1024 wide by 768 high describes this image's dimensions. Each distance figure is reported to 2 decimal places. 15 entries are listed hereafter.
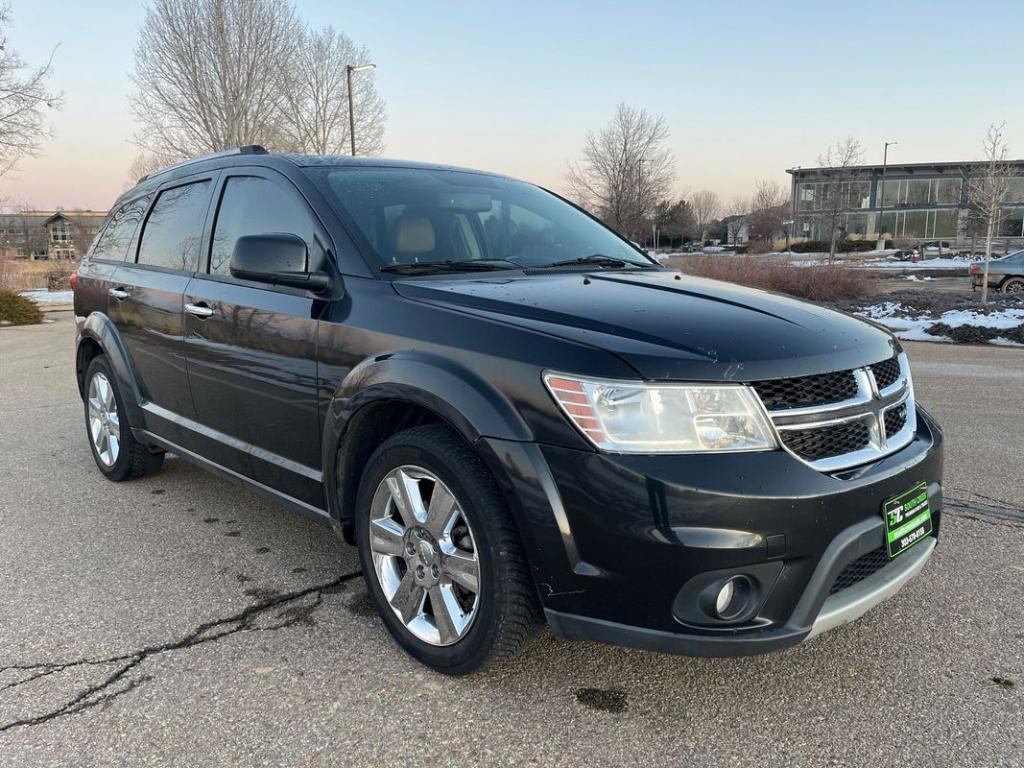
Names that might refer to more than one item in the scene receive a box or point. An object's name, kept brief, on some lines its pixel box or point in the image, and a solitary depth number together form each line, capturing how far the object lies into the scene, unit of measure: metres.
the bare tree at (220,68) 24.22
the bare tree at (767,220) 66.69
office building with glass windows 62.25
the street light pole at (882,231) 56.84
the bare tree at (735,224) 72.12
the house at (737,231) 70.80
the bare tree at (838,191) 31.73
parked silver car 17.80
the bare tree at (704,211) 78.31
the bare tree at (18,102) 18.77
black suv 2.05
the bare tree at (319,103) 27.17
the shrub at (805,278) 16.47
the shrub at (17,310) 15.05
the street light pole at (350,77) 21.89
